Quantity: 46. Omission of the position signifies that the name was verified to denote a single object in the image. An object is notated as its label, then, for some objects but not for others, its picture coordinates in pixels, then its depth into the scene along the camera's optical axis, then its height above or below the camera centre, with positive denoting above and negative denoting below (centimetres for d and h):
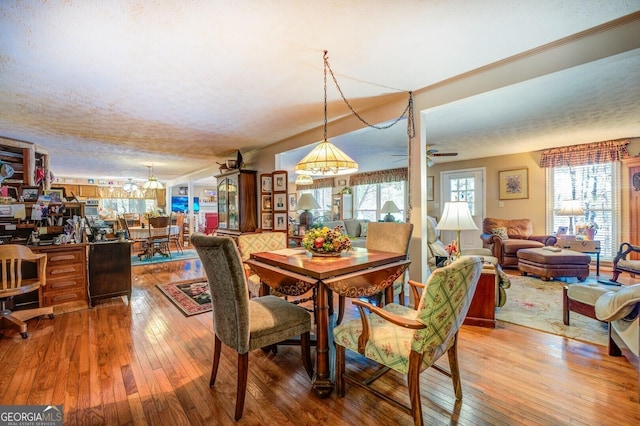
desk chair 263 -68
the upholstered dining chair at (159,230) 620 -40
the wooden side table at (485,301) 276 -89
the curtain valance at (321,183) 953 +90
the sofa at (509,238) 533 -57
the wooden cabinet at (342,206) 897 +12
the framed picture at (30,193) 334 +23
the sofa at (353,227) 653 -39
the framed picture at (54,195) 344 +21
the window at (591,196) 522 +23
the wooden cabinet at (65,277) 322 -74
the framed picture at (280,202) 509 +15
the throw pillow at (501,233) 568 -48
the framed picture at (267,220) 528 -17
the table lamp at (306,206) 597 +9
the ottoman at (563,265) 441 -86
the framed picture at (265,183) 521 +50
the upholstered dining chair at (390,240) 271 -30
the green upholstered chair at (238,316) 160 -67
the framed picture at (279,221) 513 -18
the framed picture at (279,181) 500 +51
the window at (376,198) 789 +35
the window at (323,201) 971 +32
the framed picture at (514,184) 609 +53
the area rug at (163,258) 625 -107
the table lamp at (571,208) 498 +0
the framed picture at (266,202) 529 +16
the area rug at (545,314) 262 -112
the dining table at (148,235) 632 -51
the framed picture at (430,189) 750 +52
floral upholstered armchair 136 -68
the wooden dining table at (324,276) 182 -45
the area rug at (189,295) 337 -111
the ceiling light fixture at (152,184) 682 +66
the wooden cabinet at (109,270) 350 -71
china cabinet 563 +18
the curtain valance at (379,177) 748 +91
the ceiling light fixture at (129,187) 933 +80
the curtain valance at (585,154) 498 +98
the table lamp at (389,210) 644 -1
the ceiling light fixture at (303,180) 550 +59
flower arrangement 230 -26
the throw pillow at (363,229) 661 -44
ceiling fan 474 +93
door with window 673 +39
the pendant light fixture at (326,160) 230 +40
